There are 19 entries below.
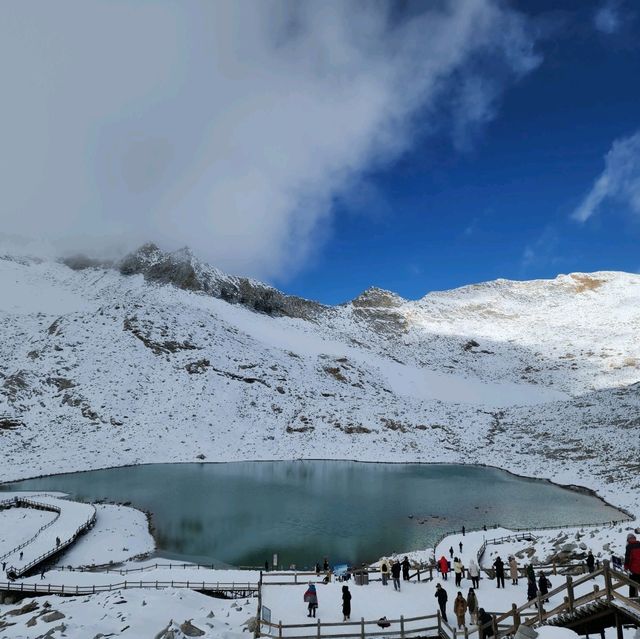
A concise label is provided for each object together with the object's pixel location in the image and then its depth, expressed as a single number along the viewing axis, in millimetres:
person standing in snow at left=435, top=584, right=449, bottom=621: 16656
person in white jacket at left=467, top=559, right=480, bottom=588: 20500
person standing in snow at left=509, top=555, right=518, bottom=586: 20984
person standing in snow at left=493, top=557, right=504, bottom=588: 20584
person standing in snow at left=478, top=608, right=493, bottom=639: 13845
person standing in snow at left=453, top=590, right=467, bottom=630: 15742
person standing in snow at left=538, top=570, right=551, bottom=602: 17384
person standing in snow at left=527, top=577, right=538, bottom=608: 18148
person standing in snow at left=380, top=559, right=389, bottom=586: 21797
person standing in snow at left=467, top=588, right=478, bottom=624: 15978
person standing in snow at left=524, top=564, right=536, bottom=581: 18436
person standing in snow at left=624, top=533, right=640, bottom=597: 11961
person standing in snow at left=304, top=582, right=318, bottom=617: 17734
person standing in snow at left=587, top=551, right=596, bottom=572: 20394
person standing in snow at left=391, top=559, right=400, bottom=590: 20797
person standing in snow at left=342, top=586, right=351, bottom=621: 17125
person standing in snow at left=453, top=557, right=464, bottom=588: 20531
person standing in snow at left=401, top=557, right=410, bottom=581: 21803
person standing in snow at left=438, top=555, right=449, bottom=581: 21500
